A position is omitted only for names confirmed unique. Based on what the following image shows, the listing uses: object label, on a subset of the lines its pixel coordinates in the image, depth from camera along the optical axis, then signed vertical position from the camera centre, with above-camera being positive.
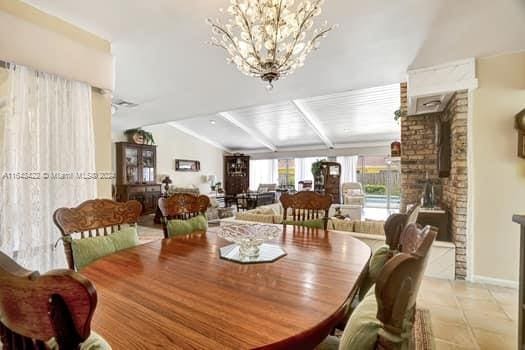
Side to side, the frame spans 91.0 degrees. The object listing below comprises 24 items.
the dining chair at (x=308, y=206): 2.28 -0.30
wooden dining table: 0.70 -0.45
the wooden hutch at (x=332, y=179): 8.29 -0.20
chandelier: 1.71 +0.98
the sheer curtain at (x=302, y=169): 10.79 +0.16
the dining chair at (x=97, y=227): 1.37 -0.34
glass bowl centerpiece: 1.39 -0.36
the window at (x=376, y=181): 9.80 -0.32
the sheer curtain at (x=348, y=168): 9.93 +0.19
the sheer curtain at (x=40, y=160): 1.72 +0.09
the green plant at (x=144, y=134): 6.96 +1.06
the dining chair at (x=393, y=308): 0.60 -0.32
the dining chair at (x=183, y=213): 1.97 -0.33
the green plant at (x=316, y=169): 8.28 +0.13
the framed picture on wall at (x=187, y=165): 8.59 +0.26
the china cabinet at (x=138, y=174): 6.48 -0.05
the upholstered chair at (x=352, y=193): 7.92 -0.64
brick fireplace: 2.92 +0.14
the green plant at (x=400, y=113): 3.97 +0.93
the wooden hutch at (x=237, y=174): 10.39 -0.06
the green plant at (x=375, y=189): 10.19 -0.64
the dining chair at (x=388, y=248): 1.21 -0.36
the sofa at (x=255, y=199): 8.44 -0.89
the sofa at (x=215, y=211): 6.76 -1.05
